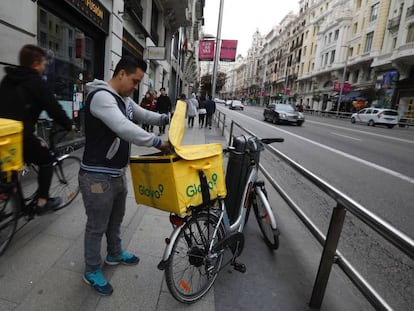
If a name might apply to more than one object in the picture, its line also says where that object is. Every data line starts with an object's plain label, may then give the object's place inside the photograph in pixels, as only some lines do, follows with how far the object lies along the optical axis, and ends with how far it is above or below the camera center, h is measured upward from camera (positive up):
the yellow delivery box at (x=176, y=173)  1.70 -0.48
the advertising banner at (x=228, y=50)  18.48 +3.51
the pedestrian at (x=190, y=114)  10.41 -0.59
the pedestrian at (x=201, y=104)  14.75 -0.18
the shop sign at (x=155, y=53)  11.38 +1.75
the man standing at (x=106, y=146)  1.78 -0.38
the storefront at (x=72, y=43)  5.76 +1.06
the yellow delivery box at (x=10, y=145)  2.02 -0.47
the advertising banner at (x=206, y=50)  21.11 +3.86
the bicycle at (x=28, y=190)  2.54 -1.15
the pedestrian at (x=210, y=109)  14.14 -0.35
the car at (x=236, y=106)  41.71 -0.16
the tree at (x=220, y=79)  64.12 +5.49
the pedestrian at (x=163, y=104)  10.68 -0.26
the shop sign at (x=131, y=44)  9.74 +1.86
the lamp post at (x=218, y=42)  13.88 +2.94
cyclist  2.64 -0.21
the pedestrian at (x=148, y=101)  9.87 -0.20
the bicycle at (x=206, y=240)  2.03 -1.10
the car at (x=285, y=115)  18.67 -0.35
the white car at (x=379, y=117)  23.70 +0.16
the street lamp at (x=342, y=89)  36.46 +3.37
